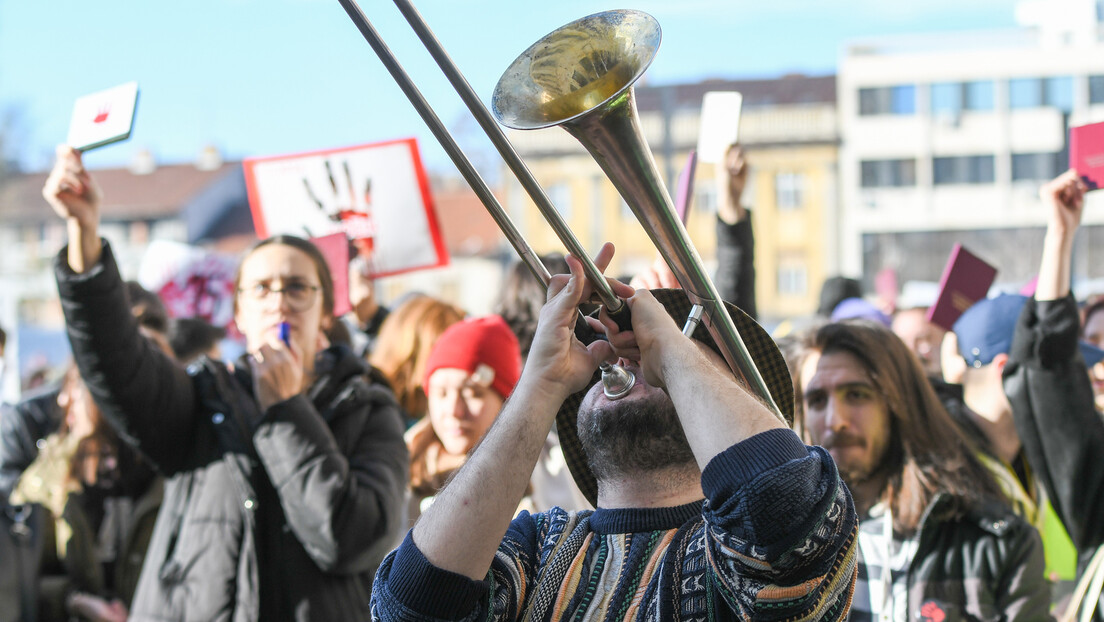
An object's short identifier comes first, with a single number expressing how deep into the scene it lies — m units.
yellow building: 42.66
